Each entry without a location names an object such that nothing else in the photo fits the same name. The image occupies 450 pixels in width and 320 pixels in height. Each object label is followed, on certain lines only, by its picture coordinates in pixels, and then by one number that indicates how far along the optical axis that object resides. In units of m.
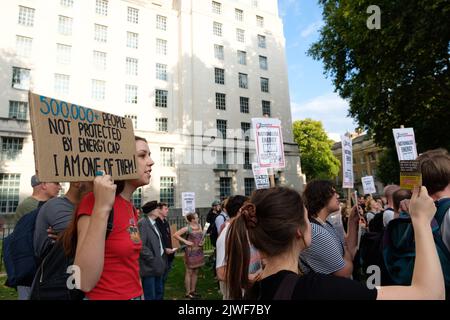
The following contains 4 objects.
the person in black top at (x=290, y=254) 1.47
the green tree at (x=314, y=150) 47.25
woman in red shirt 1.86
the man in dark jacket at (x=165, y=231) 6.72
